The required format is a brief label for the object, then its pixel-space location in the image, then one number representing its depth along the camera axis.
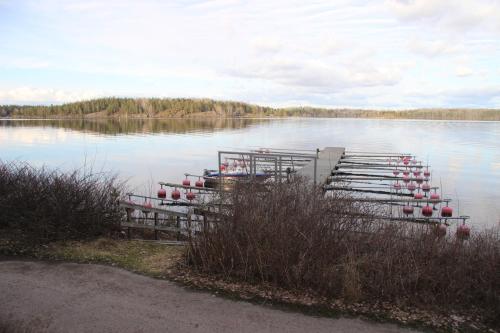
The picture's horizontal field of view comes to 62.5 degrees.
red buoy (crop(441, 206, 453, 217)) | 16.29
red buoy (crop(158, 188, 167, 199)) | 19.82
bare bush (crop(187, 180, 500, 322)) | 5.69
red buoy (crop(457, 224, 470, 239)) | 11.78
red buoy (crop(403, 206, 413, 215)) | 16.44
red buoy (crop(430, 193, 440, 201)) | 20.30
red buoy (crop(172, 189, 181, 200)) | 20.55
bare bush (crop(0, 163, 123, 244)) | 8.25
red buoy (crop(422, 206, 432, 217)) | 16.80
